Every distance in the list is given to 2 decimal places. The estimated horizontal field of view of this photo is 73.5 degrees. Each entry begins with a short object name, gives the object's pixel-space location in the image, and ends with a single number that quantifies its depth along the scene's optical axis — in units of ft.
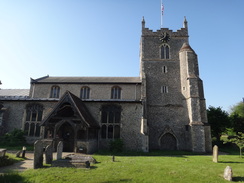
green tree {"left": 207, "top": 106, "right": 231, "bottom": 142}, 92.65
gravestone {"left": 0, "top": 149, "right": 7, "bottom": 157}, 34.99
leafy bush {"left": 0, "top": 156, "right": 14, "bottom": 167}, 33.50
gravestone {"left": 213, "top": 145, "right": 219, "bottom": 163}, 44.62
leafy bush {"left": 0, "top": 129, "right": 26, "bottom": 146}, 61.74
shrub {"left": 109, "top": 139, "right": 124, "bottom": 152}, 59.84
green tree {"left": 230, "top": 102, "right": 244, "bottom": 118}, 149.43
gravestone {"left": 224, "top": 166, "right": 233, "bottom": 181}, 27.04
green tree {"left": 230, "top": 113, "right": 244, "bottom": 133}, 95.91
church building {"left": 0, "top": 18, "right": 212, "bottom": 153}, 58.29
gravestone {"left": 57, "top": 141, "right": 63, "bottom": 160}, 39.48
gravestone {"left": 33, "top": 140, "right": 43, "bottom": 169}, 32.12
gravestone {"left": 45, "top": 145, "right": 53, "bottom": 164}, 36.13
